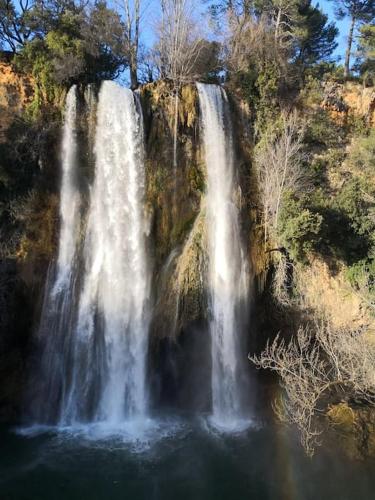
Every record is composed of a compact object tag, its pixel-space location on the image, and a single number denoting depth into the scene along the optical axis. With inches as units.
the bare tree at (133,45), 861.7
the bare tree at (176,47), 770.8
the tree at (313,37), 1086.8
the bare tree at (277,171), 736.3
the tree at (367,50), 988.6
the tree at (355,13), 1189.1
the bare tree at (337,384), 472.4
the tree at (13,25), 761.0
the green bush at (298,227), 689.0
